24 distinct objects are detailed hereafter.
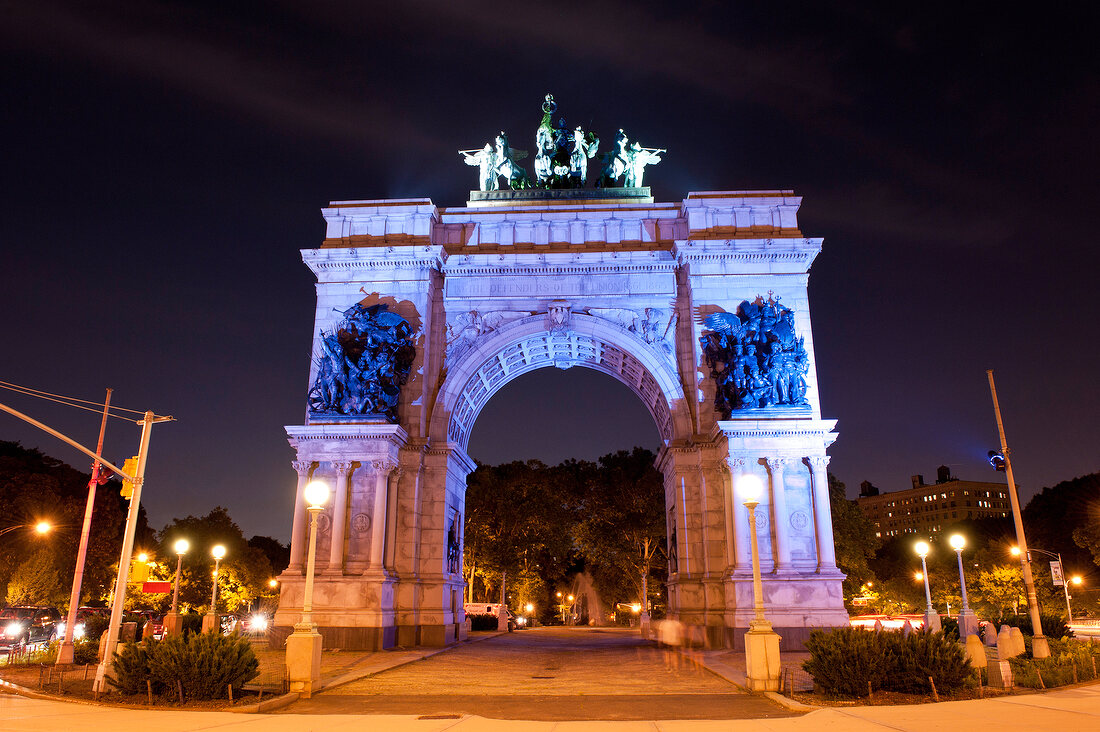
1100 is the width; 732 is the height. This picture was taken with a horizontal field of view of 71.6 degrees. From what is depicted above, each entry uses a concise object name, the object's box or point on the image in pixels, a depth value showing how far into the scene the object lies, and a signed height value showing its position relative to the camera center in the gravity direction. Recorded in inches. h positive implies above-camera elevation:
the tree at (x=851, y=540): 2108.3 +131.9
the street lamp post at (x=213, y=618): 1013.3 -37.8
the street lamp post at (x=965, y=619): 1072.8 -43.8
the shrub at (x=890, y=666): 559.2 -55.6
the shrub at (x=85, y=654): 789.2 -63.8
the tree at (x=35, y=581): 1768.0 +20.8
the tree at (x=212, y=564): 2529.5 +89.9
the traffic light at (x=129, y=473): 724.7 +112.0
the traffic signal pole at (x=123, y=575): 609.1 +12.6
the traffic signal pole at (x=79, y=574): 777.6 +17.9
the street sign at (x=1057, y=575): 1296.4 +19.5
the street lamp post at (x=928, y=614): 1085.8 -39.0
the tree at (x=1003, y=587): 2434.8 -0.3
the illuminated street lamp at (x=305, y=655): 611.8 -51.7
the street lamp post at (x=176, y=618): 1021.8 -38.6
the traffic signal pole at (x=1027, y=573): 743.1 +15.4
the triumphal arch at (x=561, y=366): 1069.1 +340.1
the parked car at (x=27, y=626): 1150.3 -56.9
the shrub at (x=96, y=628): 1133.7 -54.2
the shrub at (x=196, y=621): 1482.5 -68.9
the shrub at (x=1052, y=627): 1007.6 -52.8
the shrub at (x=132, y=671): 579.8 -59.4
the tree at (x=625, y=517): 2256.4 +206.7
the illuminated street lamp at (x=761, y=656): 613.9 -53.6
